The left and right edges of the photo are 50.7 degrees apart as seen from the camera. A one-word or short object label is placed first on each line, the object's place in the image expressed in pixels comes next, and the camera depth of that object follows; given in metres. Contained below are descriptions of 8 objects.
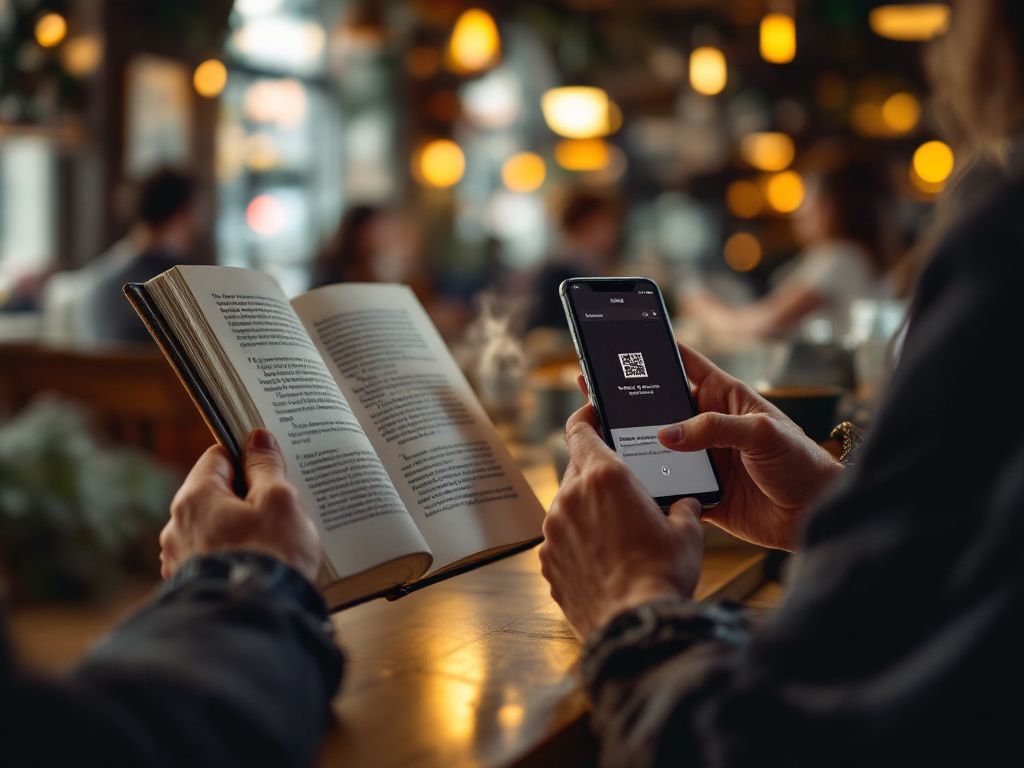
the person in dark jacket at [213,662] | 0.46
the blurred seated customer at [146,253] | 3.58
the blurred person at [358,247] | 4.66
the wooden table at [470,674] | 0.64
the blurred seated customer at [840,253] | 3.88
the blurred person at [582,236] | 4.92
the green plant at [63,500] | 3.03
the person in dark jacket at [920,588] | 0.48
